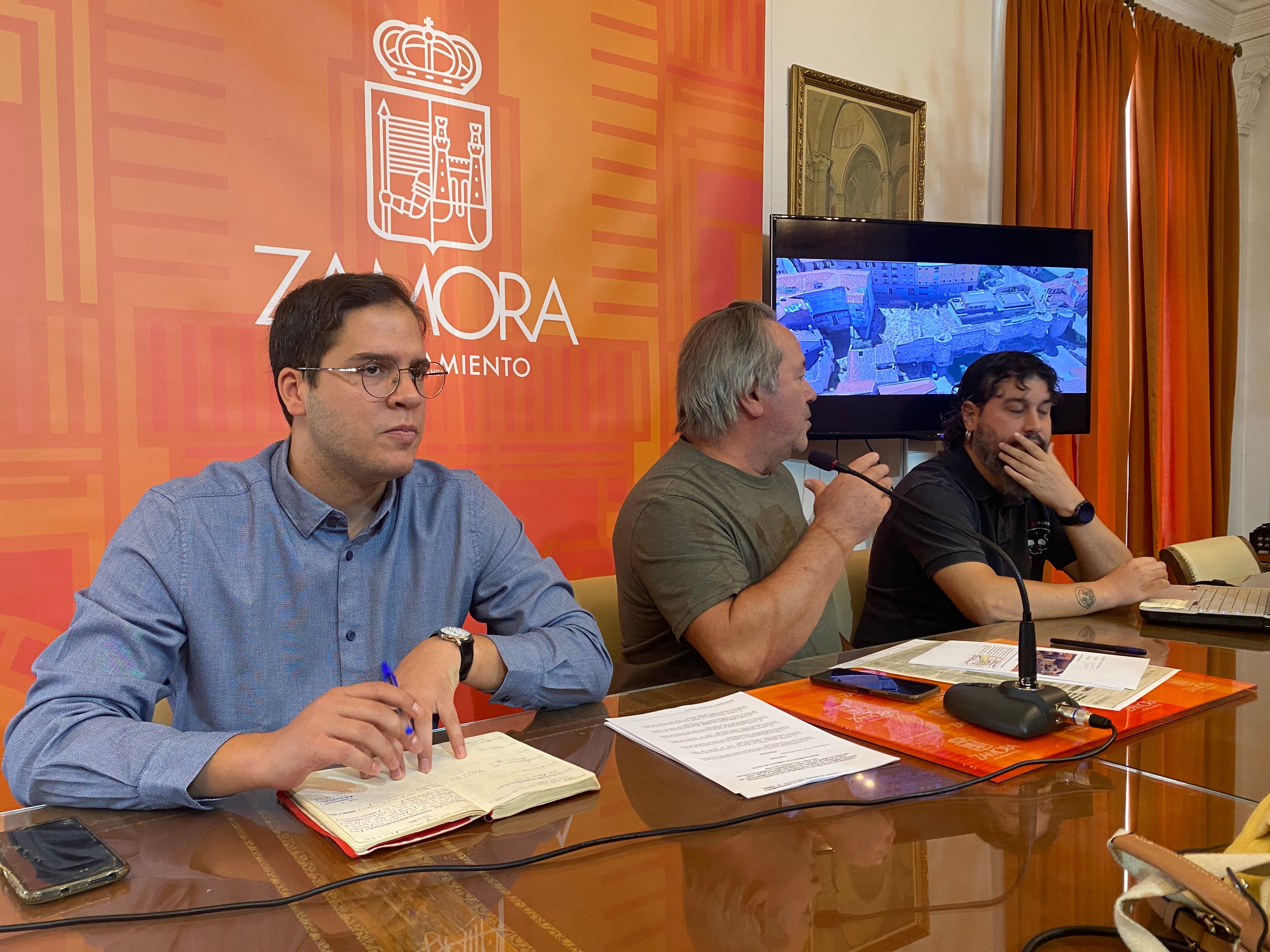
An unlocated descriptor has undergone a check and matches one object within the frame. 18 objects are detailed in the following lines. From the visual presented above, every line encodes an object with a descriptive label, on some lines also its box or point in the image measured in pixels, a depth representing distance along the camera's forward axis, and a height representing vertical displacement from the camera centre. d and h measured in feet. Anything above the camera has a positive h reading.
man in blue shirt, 3.10 -0.83
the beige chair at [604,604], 6.30 -1.29
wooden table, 2.14 -1.22
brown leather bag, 1.94 -1.08
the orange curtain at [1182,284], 13.97 +2.25
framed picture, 10.64 +3.38
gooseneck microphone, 3.40 -1.10
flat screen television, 10.21 +1.36
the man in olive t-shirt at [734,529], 4.99 -0.67
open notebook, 2.61 -1.18
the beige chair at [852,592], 7.64 -1.47
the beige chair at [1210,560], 8.38 -1.33
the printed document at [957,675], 3.93 -1.22
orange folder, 3.28 -1.21
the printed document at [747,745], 3.09 -1.21
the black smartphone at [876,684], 3.90 -1.17
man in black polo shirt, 6.32 -0.91
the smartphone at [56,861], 2.31 -1.19
